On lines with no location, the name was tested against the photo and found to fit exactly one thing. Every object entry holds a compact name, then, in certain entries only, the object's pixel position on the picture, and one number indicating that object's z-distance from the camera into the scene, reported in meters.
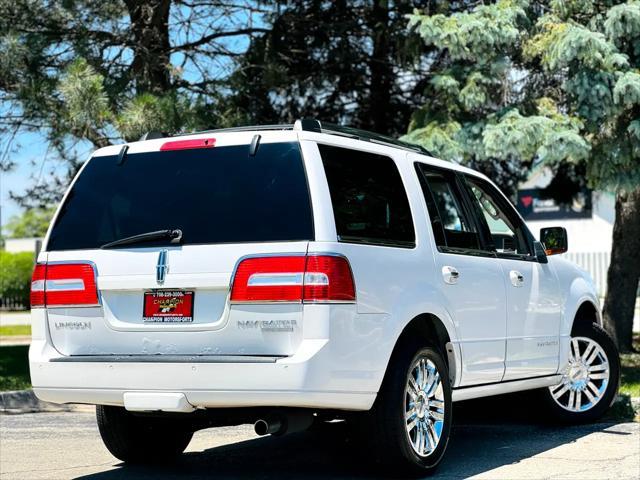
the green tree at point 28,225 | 87.89
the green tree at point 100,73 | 11.86
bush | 37.41
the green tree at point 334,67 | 13.88
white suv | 5.75
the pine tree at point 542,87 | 10.74
